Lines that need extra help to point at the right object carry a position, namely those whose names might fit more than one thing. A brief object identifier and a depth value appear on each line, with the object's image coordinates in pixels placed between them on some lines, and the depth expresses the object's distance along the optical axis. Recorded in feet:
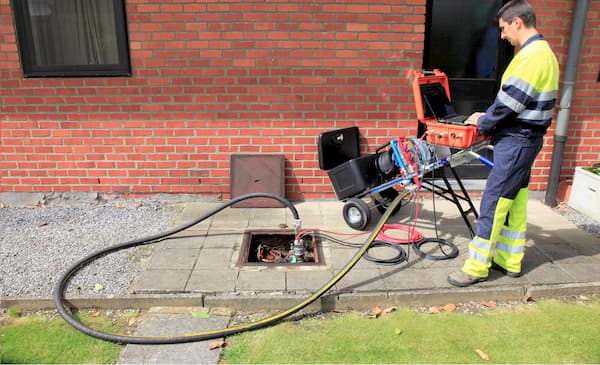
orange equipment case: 11.68
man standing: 10.73
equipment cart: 12.30
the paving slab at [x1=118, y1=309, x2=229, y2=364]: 9.96
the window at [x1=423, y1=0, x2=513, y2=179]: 17.80
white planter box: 16.71
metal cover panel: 17.92
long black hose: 10.32
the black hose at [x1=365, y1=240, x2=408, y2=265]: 13.35
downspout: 16.60
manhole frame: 13.25
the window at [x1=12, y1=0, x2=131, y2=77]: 17.10
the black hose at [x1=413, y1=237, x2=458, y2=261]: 13.67
